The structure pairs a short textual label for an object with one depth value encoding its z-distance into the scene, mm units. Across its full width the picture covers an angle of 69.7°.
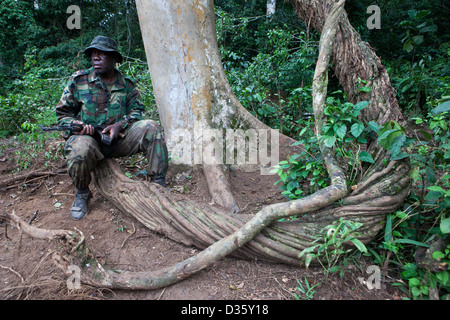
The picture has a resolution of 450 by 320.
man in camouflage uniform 3051
